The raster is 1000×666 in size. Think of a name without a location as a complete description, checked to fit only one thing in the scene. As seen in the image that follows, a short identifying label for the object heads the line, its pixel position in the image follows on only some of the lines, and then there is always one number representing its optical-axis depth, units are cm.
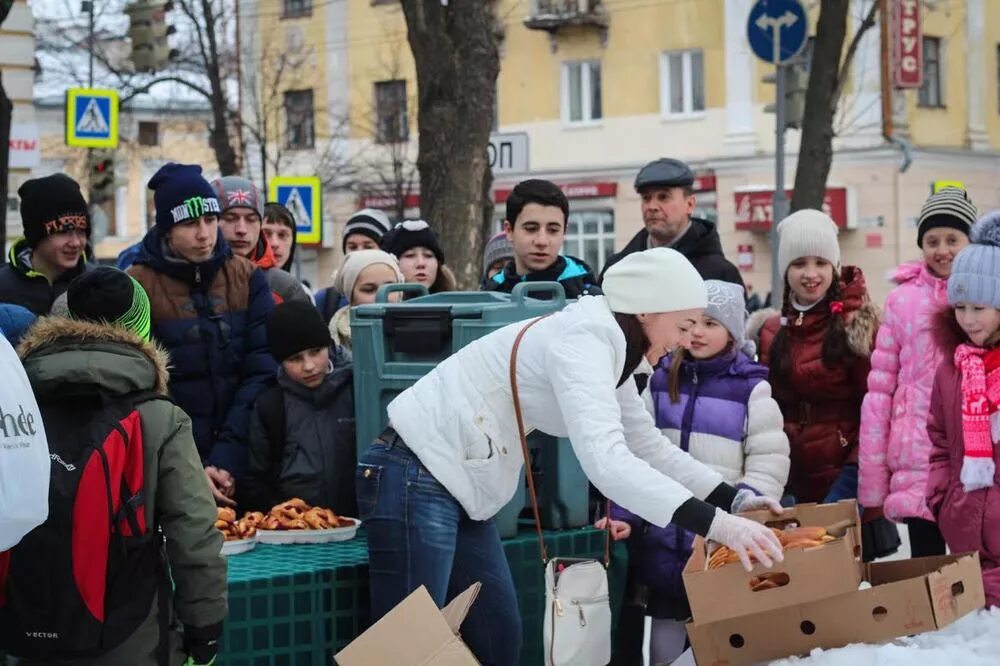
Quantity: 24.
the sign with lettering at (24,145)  2120
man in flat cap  740
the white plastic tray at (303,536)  576
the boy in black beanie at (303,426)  612
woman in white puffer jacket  459
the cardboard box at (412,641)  448
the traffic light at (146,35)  2147
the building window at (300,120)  4412
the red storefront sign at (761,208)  3550
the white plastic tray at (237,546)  562
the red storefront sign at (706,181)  3744
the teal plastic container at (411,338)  584
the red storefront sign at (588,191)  3928
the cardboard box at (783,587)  457
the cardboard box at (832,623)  461
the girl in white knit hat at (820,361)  685
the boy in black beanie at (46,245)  659
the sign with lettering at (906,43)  3319
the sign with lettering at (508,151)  1298
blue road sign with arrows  1339
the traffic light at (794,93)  1616
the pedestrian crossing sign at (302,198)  1947
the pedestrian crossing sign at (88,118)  2170
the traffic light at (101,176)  2559
